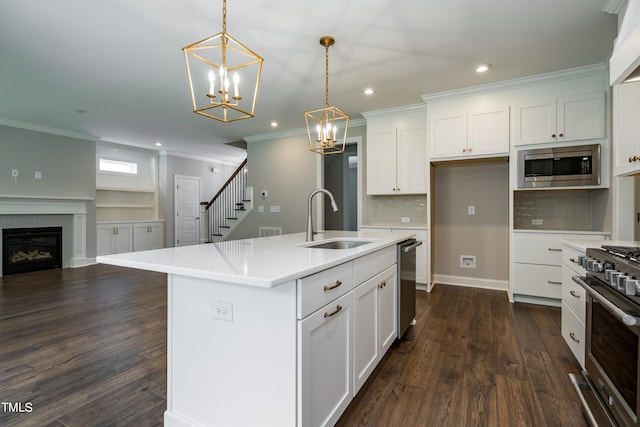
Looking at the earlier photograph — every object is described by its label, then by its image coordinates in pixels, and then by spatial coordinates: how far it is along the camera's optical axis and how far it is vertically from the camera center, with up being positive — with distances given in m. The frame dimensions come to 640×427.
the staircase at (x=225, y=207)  7.39 +0.11
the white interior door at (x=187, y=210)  8.23 +0.03
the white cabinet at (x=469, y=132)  3.75 +0.97
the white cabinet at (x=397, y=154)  4.48 +0.83
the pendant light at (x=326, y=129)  2.79 +0.77
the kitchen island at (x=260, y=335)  1.23 -0.54
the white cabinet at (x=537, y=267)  3.46 -0.62
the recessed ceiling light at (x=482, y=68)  3.29 +1.51
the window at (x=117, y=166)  6.99 +1.03
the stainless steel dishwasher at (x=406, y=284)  2.52 -0.61
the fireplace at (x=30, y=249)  5.32 -0.67
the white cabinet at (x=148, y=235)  7.39 -0.58
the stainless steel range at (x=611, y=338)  1.15 -0.53
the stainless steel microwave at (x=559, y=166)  3.31 +0.49
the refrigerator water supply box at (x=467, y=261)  4.44 -0.70
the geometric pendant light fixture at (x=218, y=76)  3.08 +1.54
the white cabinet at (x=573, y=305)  1.98 -0.63
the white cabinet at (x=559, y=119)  3.29 +1.00
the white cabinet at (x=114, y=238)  6.68 -0.58
